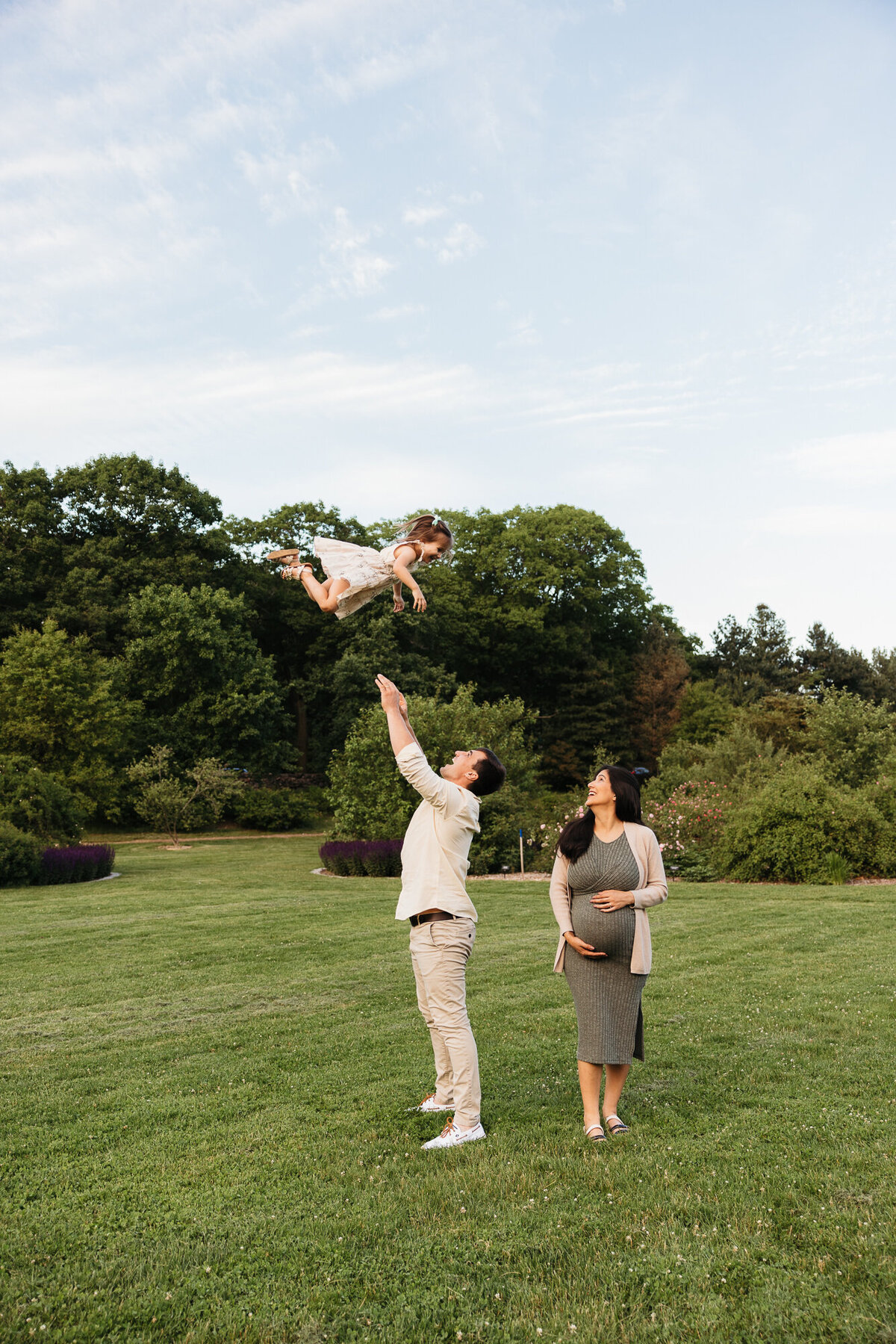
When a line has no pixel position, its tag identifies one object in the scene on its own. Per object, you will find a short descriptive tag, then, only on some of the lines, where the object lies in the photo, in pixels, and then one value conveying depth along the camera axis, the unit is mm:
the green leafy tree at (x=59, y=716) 29516
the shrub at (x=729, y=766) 20250
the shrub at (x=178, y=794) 28484
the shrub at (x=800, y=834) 16531
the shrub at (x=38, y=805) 21281
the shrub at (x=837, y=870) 16250
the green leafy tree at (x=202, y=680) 37219
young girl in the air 5301
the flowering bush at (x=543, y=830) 19750
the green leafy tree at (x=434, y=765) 20547
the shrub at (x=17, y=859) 18234
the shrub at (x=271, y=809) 35812
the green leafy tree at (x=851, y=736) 20344
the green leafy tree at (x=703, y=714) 39088
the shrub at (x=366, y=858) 19594
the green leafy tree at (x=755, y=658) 44772
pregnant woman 4609
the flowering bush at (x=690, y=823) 18203
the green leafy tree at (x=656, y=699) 45406
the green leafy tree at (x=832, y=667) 44188
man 4609
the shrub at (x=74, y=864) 18812
